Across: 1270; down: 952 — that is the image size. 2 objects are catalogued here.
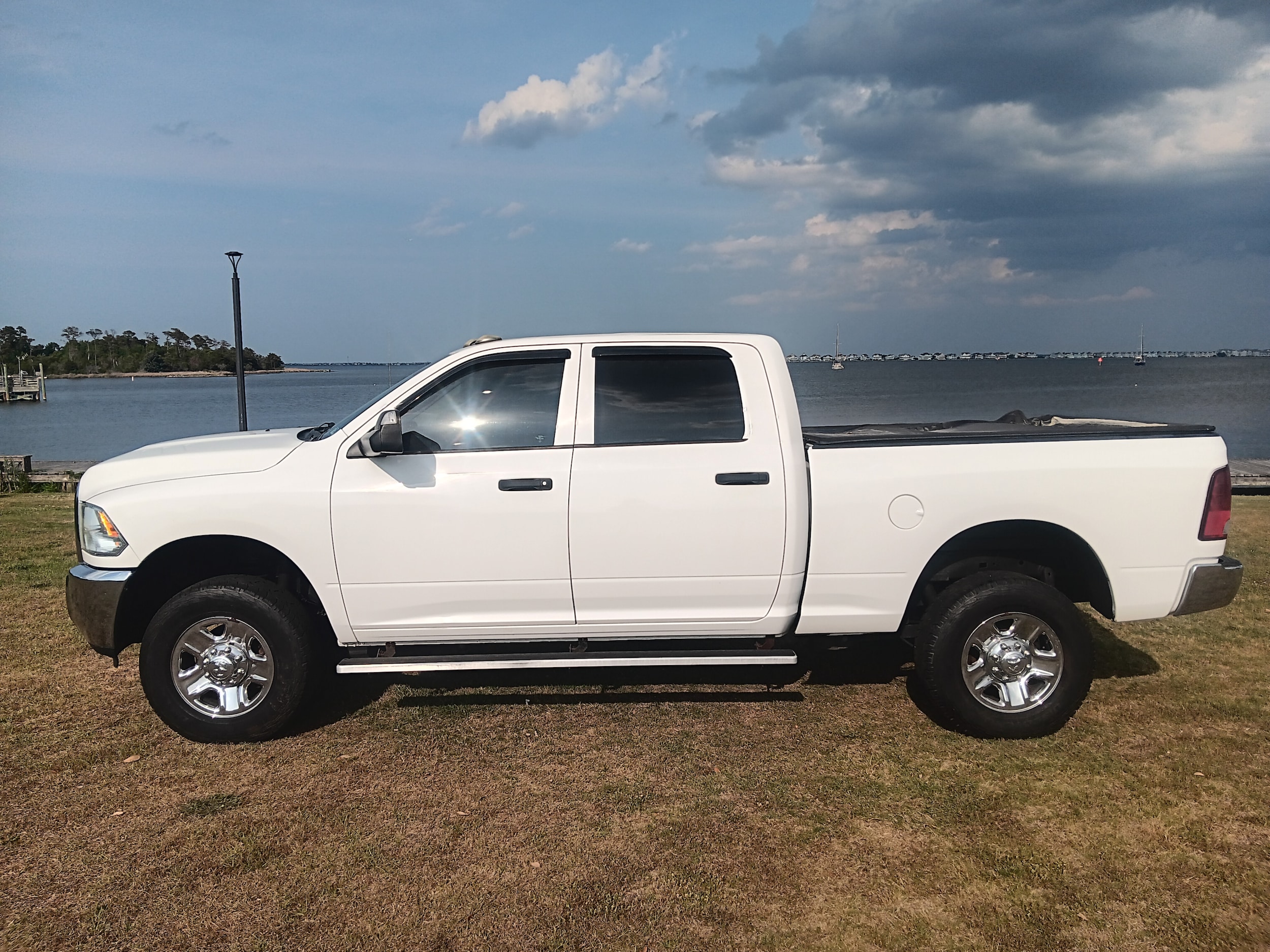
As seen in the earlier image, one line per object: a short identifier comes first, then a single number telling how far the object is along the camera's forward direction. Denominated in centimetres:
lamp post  1521
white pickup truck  464
